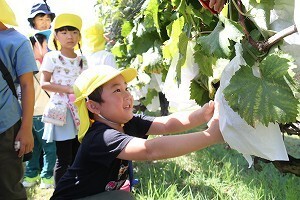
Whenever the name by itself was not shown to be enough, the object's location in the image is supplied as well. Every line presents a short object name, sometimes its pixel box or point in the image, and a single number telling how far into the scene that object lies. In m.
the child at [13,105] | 1.96
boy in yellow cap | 1.54
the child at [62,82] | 2.72
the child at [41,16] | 3.56
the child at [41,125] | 3.25
